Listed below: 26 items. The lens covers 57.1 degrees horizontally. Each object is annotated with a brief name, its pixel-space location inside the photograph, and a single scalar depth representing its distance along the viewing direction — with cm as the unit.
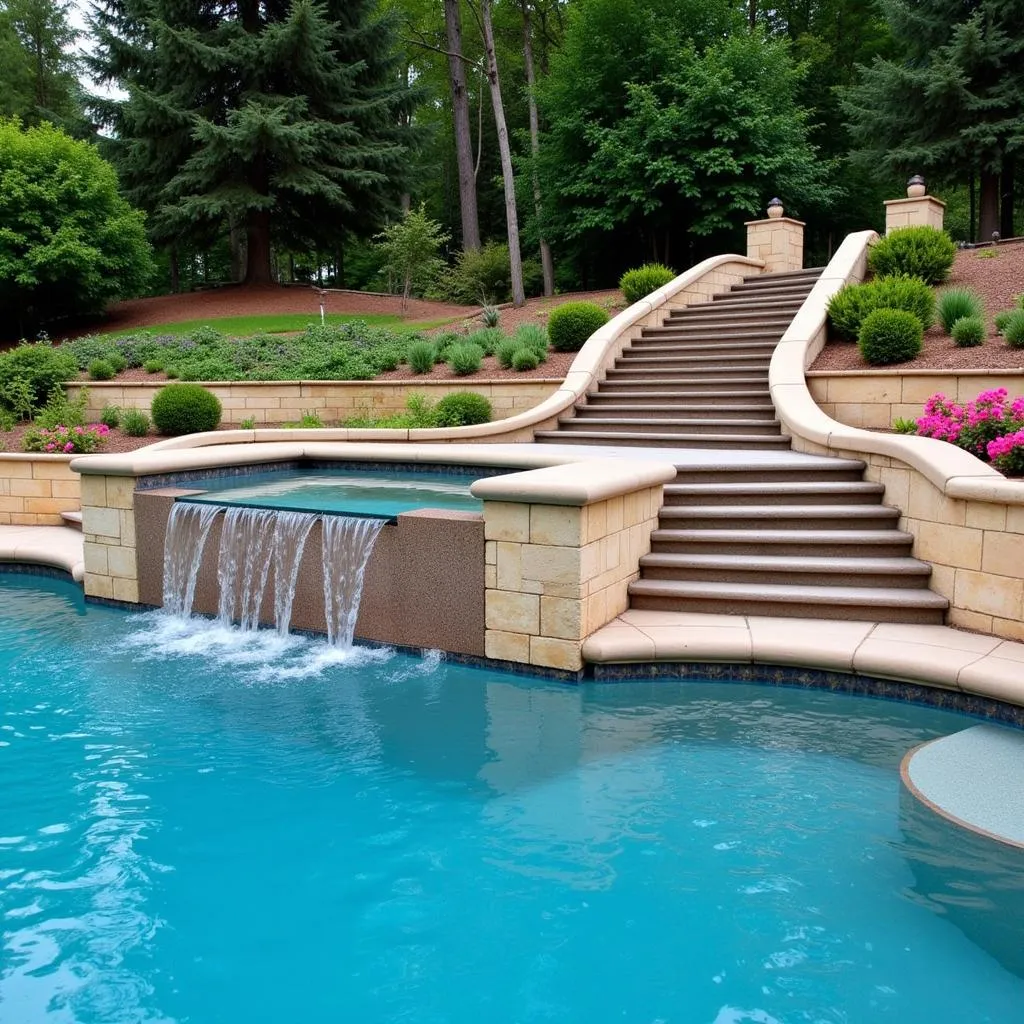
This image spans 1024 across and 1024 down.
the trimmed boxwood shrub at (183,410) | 1241
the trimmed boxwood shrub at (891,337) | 1009
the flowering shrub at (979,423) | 721
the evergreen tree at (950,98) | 1938
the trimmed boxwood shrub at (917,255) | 1271
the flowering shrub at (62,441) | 1136
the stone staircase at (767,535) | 651
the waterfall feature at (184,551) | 745
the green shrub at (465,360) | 1358
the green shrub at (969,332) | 1008
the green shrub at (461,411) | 1212
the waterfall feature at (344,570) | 664
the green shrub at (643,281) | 1495
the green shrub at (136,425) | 1251
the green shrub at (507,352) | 1371
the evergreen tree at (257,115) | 2291
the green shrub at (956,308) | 1070
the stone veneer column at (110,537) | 798
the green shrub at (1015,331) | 960
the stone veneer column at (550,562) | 586
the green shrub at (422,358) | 1405
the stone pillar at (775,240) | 1630
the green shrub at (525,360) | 1332
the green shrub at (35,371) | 1377
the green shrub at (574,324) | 1370
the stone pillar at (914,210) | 1475
